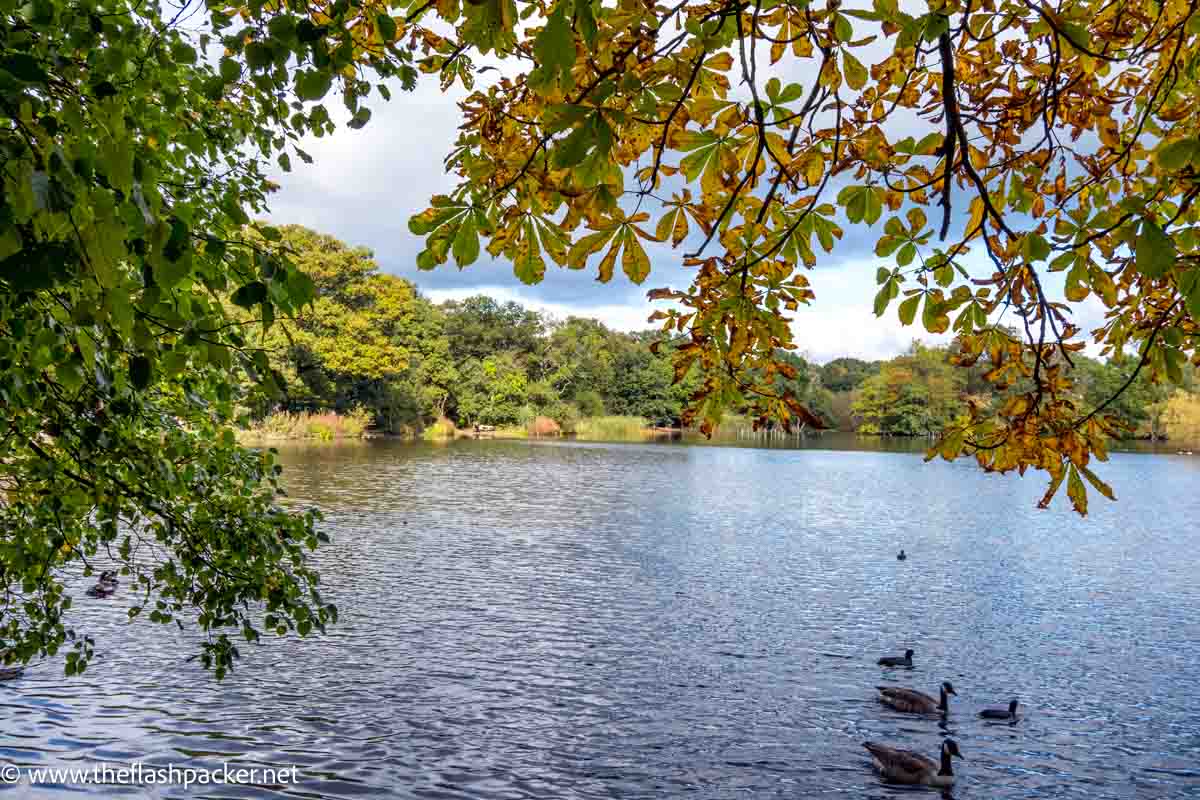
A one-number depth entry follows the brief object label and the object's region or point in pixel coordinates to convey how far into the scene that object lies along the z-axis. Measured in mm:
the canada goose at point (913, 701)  8203
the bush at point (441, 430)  51844
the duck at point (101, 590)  10344
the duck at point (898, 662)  9609
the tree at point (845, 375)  106125
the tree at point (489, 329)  62656
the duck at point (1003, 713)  8148
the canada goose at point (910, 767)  6641
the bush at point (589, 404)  65000
